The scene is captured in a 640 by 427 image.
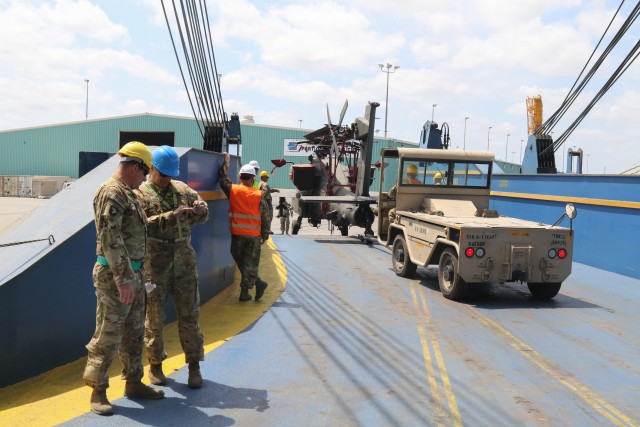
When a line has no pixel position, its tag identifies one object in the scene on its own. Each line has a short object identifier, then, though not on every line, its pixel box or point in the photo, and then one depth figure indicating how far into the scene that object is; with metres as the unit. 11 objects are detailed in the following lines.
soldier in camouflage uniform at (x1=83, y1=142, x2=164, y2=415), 3.52
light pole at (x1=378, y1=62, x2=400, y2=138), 46.62
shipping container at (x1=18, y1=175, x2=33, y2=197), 40.62
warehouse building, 43.72
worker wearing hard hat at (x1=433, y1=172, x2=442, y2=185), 10.25
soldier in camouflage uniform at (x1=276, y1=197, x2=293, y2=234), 18.17
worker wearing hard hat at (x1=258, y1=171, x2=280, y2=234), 7.57
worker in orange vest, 7.08
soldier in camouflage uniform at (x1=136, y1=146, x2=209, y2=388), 4.22
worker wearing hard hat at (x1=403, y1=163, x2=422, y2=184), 10.11
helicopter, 14.70
